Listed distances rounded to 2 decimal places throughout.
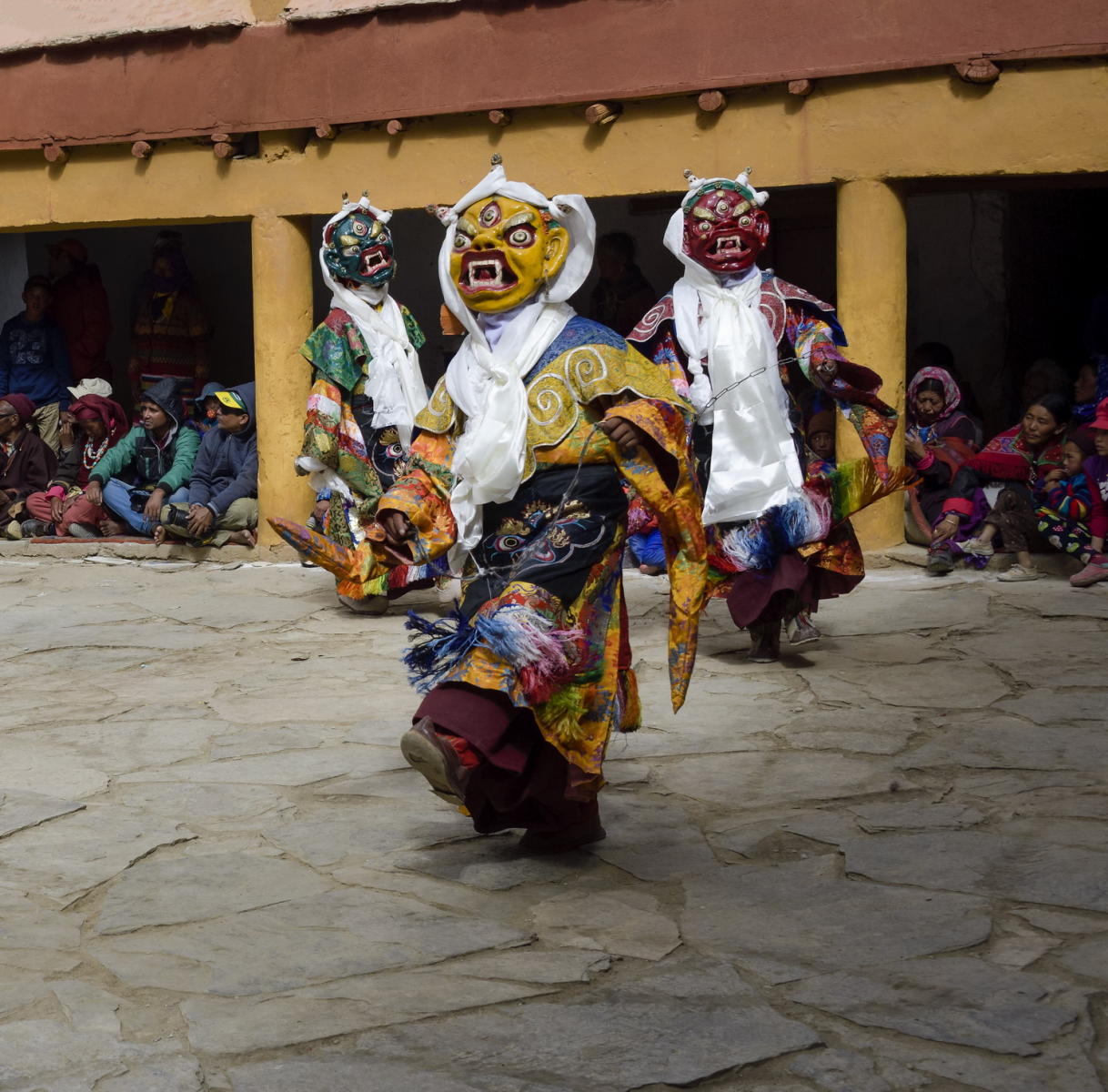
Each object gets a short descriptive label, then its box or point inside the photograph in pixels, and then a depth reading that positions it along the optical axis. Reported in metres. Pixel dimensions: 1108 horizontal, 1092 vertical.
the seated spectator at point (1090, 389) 9.03
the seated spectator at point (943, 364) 9.68
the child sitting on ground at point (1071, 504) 8.40
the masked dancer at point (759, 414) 6.58
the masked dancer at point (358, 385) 8.23
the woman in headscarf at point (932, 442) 9.10
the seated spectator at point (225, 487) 9.98
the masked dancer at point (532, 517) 3.98
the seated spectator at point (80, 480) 10.61
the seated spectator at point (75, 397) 11.14
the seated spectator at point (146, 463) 10.49
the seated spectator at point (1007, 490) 8.70
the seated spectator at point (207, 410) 10.59
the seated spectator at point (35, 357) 11.80
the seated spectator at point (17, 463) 10.98
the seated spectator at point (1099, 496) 8.30
